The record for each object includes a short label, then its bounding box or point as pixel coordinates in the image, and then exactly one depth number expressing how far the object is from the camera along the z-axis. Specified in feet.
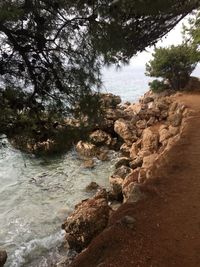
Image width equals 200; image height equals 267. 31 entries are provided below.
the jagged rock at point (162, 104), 33.19
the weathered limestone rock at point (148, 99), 39.45
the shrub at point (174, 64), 37.75
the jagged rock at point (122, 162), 26.17
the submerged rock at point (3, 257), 15.32
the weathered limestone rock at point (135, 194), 15.39
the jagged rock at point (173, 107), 31.77
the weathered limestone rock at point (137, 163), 23.51
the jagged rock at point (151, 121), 31.99
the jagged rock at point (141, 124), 32.48
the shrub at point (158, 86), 40.23
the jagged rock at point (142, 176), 18.08
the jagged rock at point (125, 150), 30.21
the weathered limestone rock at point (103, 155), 29.96
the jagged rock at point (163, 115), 31.90
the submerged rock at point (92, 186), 23.51
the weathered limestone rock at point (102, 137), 33.04
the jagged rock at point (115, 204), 18.99
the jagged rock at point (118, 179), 19.98
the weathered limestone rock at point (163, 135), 25.42
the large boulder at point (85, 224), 14.71
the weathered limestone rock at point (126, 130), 31.59
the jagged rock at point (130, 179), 19.25
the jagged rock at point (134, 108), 39.04
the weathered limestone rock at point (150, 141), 25.83
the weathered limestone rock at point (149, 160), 20.67
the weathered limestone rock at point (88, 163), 28.37
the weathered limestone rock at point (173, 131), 25.48
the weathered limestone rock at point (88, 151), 31.26
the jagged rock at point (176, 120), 26.99
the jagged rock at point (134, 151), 27.42
